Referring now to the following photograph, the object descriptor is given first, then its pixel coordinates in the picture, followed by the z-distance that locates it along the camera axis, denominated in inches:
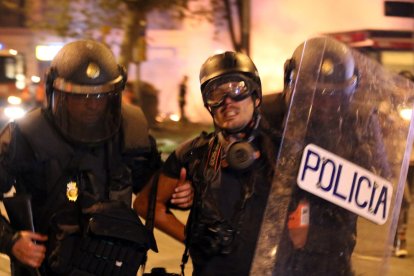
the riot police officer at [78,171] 105.3
